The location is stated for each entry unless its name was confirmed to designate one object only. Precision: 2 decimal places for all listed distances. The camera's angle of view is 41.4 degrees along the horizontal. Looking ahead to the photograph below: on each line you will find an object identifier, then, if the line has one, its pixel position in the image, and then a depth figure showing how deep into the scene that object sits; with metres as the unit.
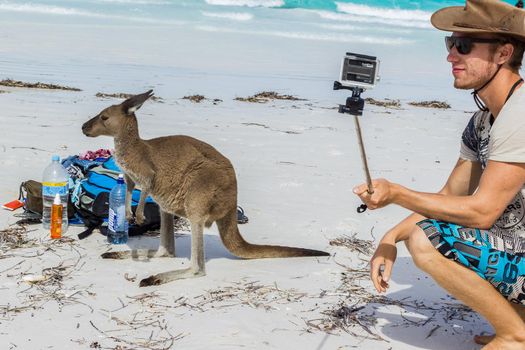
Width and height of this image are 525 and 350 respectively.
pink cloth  4.32
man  2.28
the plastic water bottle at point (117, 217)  3.61
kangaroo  3.22
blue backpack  3.77
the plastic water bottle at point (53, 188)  3.71
